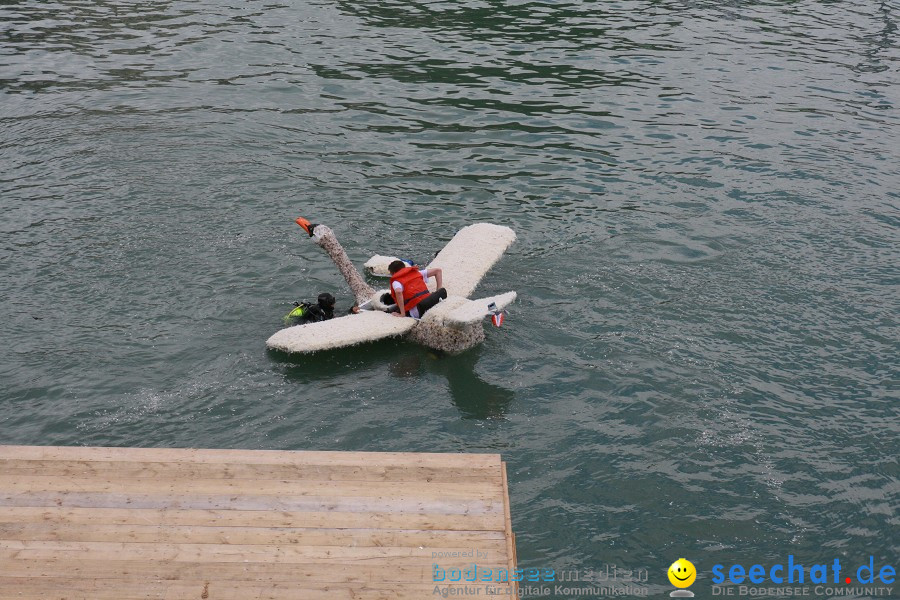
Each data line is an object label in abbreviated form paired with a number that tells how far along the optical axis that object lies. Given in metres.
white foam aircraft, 14.20
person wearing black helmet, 15.17
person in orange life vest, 14.82
